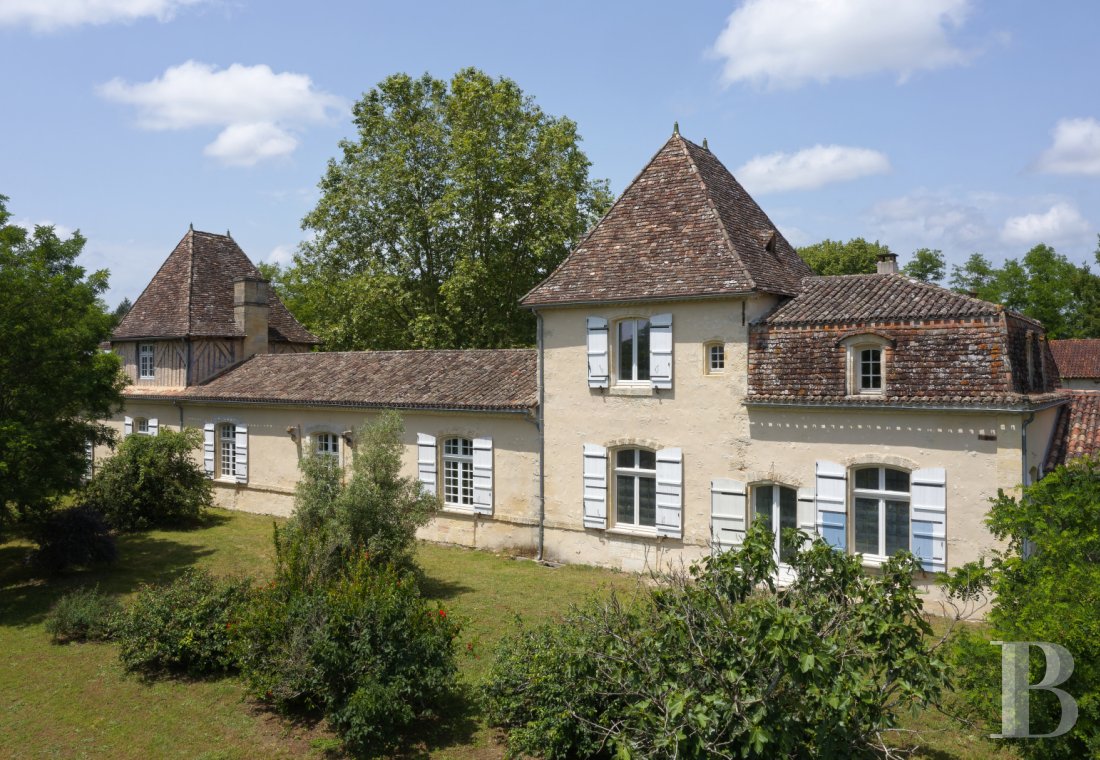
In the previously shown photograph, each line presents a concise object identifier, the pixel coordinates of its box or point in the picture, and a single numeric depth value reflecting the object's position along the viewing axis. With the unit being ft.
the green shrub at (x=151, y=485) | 69.21
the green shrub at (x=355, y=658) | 29.94
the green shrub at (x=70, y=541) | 54.60
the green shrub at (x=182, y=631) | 36.99
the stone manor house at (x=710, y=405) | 43.06
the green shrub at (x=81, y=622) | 42.32
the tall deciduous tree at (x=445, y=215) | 97.19
